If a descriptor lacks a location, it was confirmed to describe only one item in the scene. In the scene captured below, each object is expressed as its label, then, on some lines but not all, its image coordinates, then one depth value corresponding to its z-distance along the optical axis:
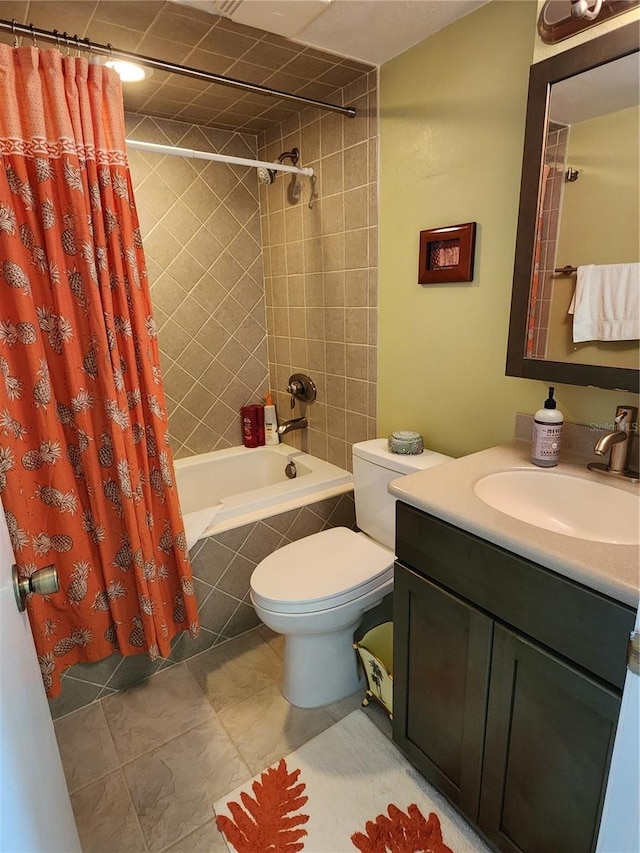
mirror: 1.09
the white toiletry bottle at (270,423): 2.70
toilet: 1.47
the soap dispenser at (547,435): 1.25
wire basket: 1.47
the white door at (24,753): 0.60
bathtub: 1.92
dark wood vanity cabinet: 0.84
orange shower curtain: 1.26
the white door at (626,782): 0.56
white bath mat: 1.21
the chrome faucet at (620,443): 1.16
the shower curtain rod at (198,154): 1.61
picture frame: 1.51
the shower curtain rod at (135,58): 1.24
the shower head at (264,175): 2.17
